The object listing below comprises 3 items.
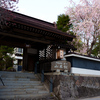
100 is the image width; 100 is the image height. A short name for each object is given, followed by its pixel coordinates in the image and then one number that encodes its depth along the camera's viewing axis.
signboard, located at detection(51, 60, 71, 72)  8.45
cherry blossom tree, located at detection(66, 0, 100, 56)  16.08
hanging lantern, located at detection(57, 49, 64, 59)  10.34
